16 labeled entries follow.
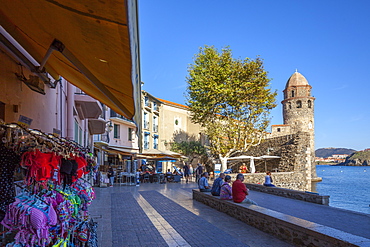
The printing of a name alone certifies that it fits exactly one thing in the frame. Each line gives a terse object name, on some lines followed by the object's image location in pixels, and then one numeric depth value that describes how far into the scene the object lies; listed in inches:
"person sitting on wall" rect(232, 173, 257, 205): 374.0
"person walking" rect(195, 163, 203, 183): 1010.1
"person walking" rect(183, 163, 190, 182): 1078.7
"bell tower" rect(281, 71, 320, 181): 2479.1
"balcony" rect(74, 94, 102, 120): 551.2
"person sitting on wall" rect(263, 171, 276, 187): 685.5
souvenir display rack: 126.8
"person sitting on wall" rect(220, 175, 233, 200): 408.8
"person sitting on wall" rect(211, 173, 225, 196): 458.6
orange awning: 89.2
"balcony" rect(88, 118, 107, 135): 817.9
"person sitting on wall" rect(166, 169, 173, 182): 1071.6
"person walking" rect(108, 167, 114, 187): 874.0
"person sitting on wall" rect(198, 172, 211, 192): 525.1
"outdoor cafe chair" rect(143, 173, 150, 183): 1056.7
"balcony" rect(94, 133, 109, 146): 1141.7
